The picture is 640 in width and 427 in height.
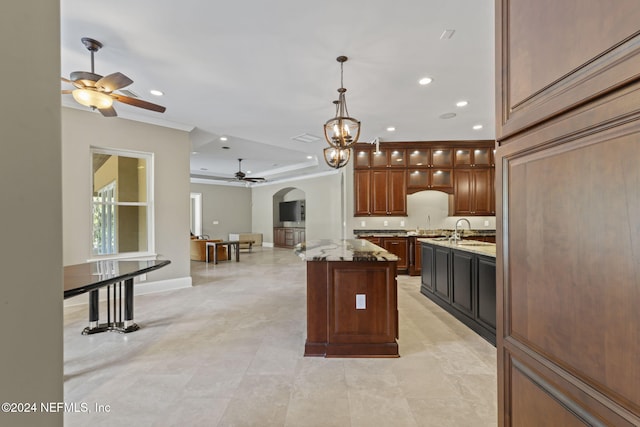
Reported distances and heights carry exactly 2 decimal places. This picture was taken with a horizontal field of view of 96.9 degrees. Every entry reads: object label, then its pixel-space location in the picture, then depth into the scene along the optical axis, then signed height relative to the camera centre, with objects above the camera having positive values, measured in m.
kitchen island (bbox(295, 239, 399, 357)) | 2.54 -0.84
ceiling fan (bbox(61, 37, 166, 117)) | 2.42 +1.16
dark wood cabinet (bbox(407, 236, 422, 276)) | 5.92 -0.88
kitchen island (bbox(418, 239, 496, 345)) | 2.87 -0.81
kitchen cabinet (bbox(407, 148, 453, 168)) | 6.29 +1.25
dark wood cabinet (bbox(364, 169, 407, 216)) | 6.27 +0.47
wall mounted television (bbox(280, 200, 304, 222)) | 11.67 +0.17
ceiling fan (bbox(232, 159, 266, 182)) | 8.23 +1.16
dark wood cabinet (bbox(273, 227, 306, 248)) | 11.25 -0.87
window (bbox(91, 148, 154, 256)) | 4.31 +0.21
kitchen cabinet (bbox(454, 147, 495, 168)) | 6.22 +1.27
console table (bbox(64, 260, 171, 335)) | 2.09 -0.51
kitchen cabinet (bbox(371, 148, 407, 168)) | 6.31 +1.25
